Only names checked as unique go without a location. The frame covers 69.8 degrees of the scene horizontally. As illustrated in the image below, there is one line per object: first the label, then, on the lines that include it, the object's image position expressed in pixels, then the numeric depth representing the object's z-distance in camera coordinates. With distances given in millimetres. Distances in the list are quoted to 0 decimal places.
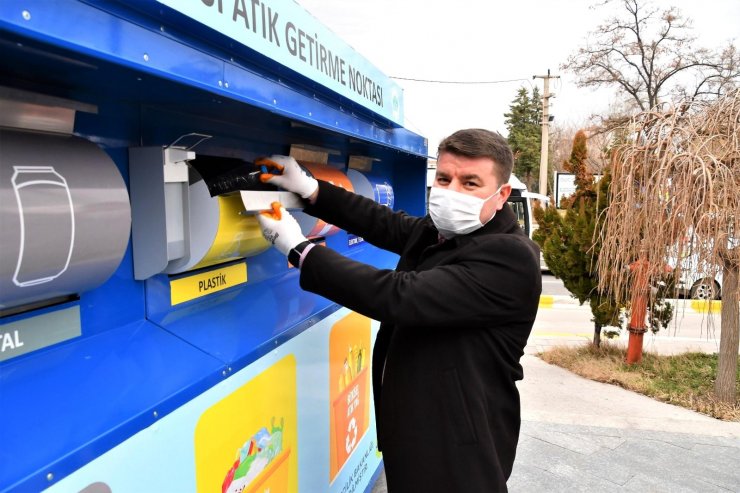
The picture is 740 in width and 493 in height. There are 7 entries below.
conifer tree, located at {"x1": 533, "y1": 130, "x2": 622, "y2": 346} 5715
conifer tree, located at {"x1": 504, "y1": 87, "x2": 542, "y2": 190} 37094
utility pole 21406
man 1600
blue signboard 1171
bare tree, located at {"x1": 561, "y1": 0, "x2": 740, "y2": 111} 17188
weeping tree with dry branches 3941
